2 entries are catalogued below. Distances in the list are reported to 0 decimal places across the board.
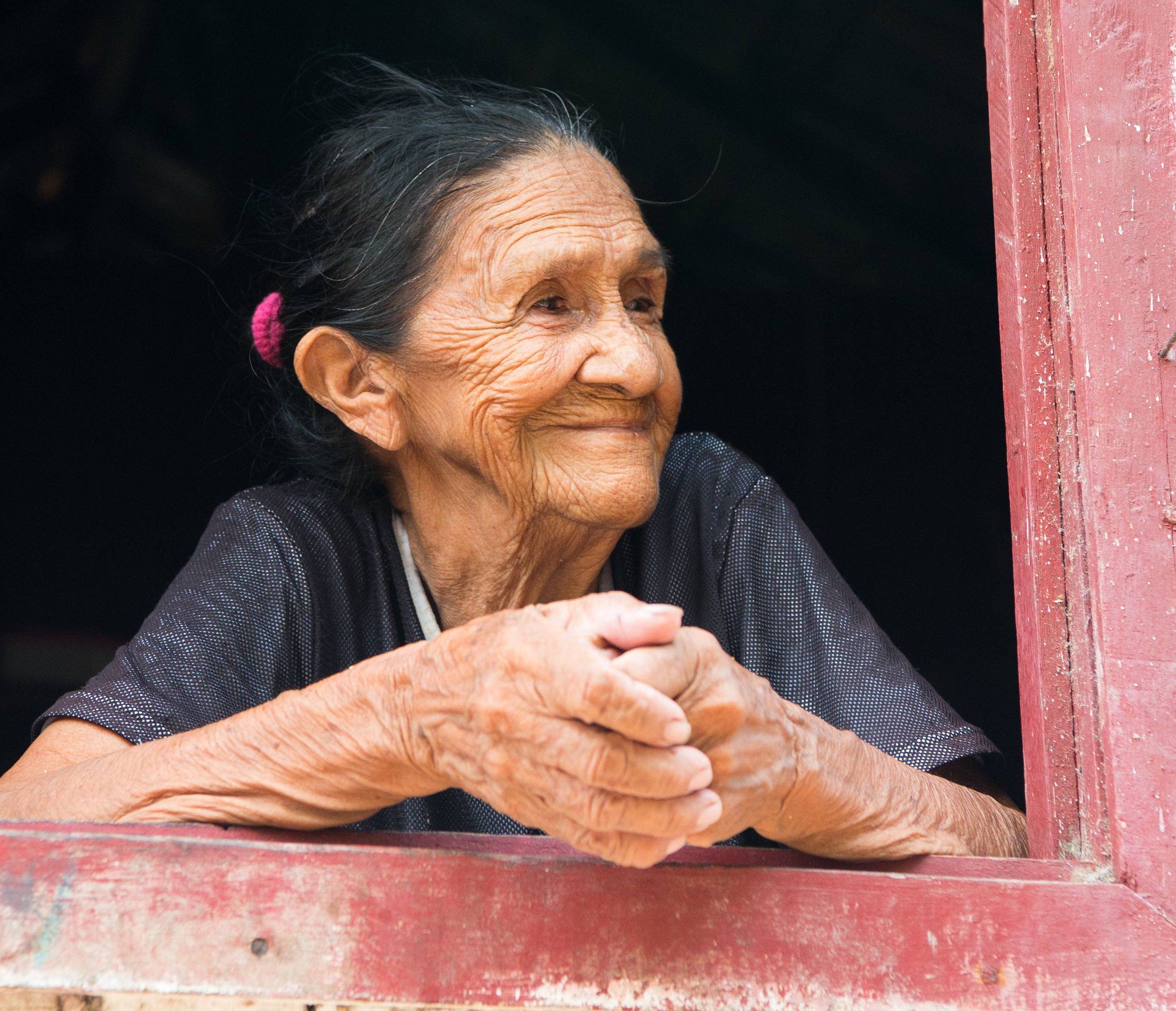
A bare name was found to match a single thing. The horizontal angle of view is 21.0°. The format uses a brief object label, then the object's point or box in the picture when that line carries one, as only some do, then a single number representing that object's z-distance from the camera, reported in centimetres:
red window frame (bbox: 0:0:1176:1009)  122
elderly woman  121
